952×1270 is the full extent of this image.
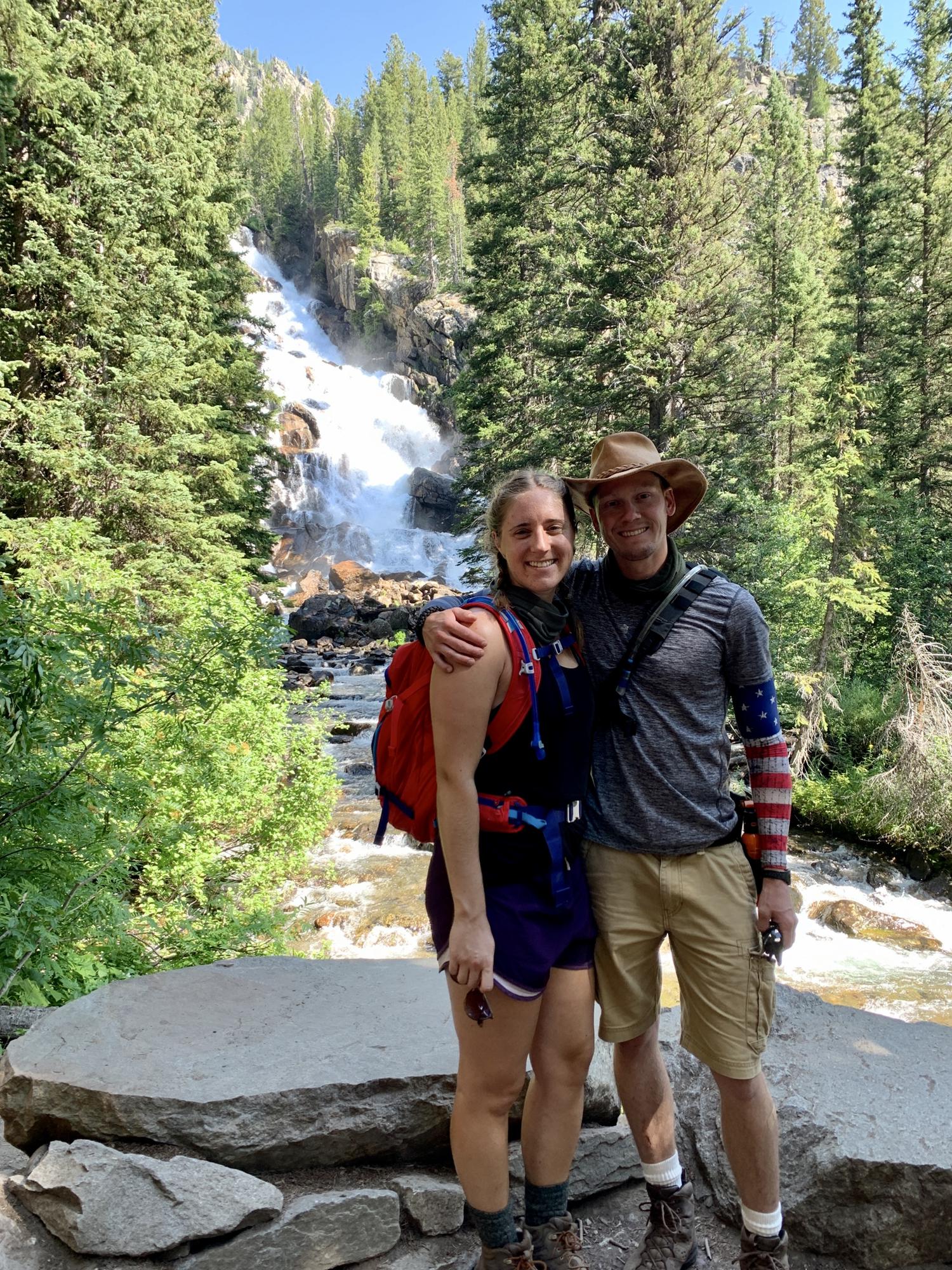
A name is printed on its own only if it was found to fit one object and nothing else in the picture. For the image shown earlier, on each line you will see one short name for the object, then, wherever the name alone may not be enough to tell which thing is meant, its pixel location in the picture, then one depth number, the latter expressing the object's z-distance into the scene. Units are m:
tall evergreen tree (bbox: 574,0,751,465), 14.77
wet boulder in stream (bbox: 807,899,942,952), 9.24
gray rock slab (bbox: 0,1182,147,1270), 2.08
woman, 1.88
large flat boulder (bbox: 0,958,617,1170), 2.40
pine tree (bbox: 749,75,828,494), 25.16
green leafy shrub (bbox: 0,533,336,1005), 3.61
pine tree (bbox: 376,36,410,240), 59.03
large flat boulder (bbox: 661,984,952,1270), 2.49
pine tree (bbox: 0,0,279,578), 10.63
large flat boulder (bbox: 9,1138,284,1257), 2.10
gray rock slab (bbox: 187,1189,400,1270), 2.20
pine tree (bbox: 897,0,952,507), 18.44
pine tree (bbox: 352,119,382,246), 58.47
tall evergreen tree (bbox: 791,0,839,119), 74.81
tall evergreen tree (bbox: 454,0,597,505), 20.42
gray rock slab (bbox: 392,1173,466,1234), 2.48
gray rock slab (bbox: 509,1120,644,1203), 2.65
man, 2.16
